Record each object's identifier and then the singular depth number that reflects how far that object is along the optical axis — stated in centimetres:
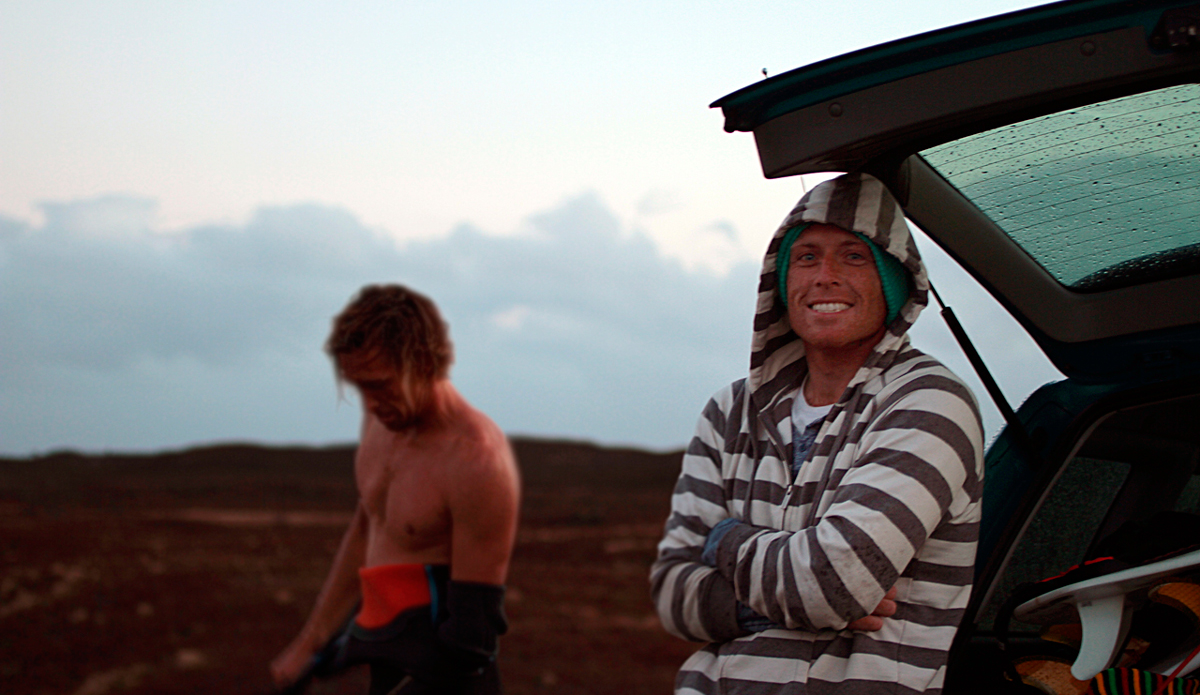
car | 177
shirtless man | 332
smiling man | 193
